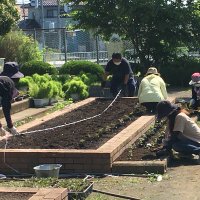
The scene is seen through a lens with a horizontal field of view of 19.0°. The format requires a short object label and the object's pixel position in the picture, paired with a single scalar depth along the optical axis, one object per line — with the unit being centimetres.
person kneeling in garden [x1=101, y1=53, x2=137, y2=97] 1478
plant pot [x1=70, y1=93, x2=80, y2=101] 1642
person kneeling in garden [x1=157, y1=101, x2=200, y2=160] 840
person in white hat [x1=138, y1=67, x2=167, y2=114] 1221
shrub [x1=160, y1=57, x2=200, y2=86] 2086
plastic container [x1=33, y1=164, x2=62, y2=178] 760
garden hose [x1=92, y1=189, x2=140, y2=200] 676
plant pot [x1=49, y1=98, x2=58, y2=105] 1580
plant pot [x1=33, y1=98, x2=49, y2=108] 1556
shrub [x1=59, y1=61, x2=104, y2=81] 2060
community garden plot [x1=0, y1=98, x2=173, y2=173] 808
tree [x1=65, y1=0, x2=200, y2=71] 2103
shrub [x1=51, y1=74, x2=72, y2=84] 1884
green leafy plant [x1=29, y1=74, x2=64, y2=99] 1552
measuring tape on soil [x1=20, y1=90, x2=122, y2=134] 1049
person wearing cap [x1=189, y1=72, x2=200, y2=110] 1298
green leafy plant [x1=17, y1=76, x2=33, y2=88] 1707
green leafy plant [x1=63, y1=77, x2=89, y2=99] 1638
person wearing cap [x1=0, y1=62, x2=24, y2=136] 827
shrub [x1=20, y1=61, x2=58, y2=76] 2192
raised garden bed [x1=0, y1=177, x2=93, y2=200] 596
